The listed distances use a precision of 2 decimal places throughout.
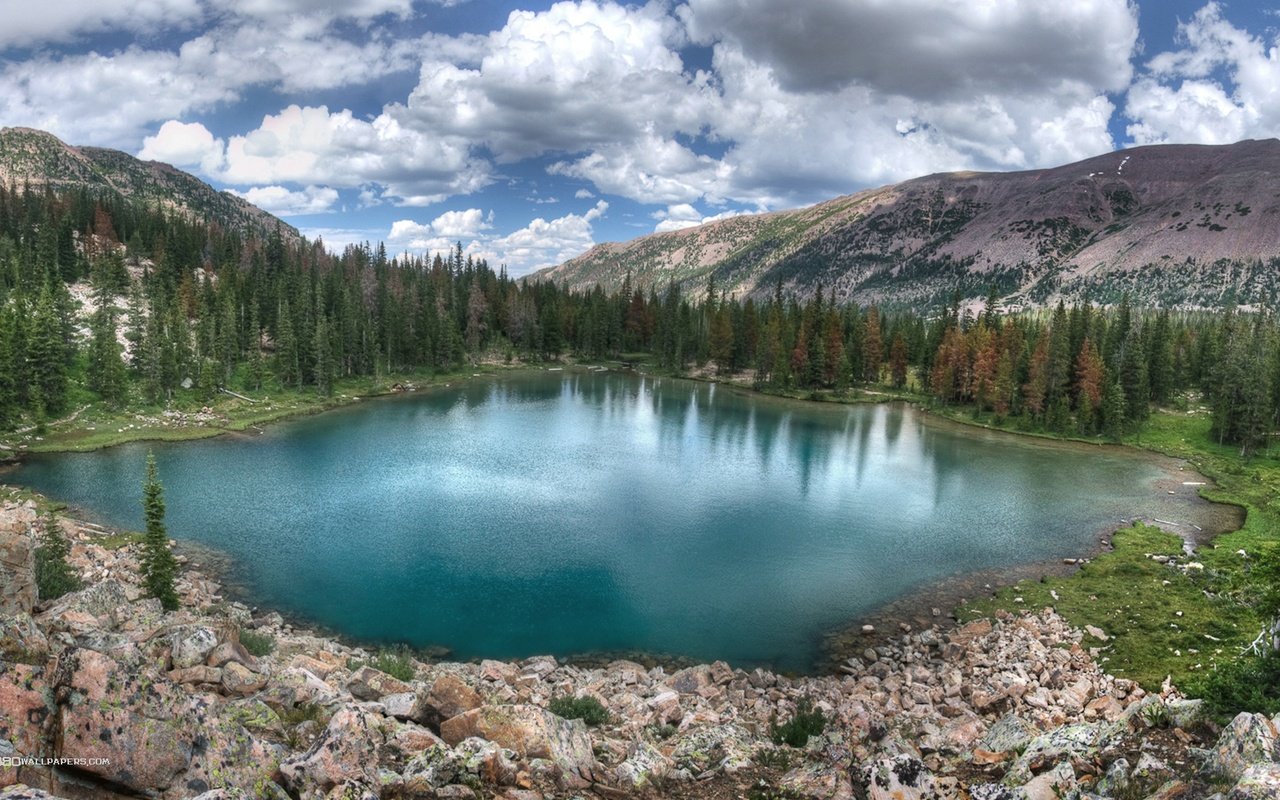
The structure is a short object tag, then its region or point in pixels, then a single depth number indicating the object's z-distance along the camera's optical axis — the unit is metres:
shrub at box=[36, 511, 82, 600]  22.95
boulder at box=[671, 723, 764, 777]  16.61
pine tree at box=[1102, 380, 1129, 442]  83.69
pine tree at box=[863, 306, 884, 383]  125.88
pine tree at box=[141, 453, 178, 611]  27.66
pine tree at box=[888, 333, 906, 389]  125.06
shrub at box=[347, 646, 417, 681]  22.52
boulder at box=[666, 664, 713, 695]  25.95
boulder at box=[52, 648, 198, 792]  9.97
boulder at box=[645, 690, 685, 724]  21.97
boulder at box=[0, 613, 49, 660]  11.30
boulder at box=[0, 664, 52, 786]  9.52
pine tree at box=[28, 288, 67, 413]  67.88
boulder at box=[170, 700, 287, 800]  10.41
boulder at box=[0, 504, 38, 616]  17.06
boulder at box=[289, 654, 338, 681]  20.55
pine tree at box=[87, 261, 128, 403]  74.25
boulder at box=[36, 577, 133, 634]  17.17
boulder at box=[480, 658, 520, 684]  24.95
